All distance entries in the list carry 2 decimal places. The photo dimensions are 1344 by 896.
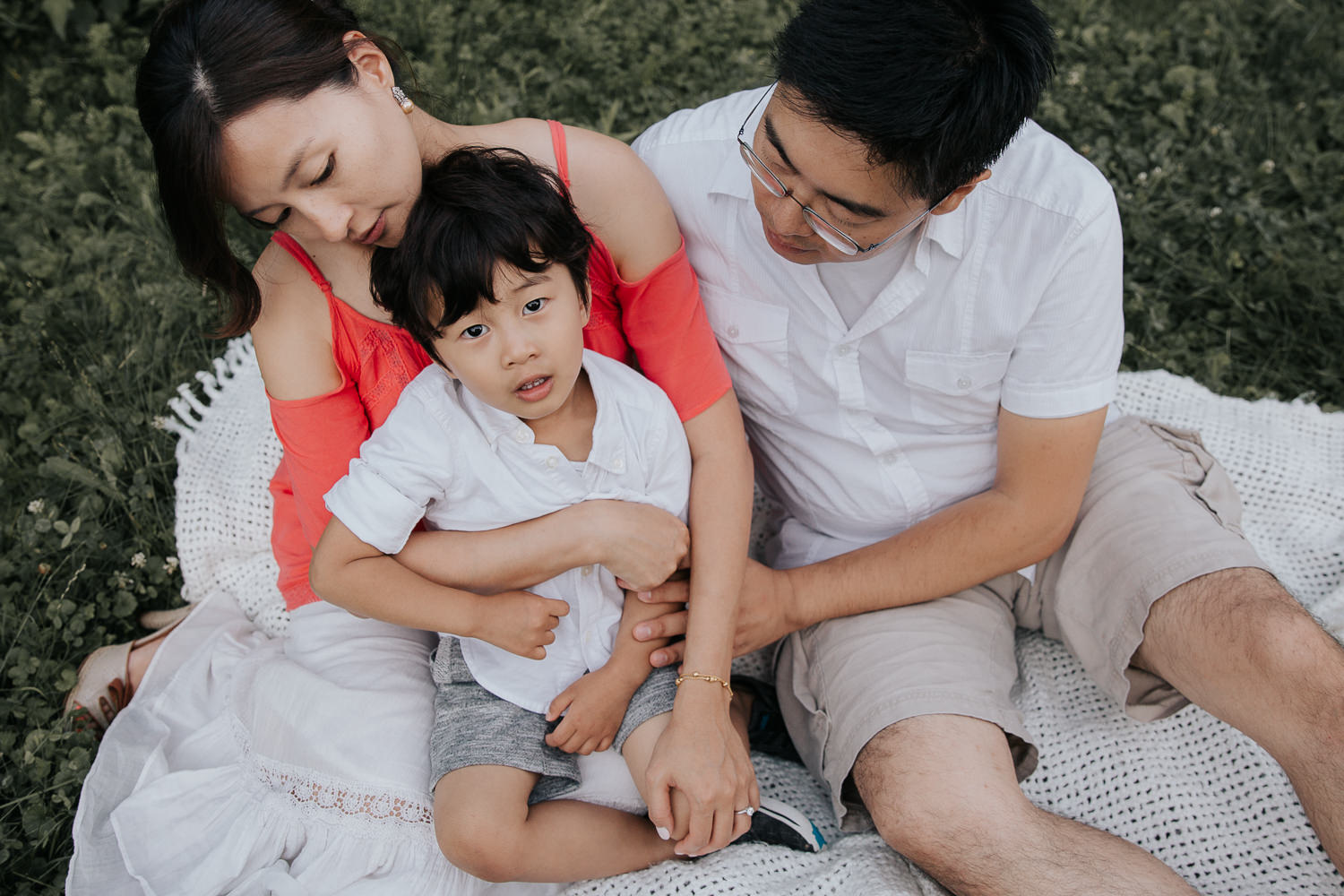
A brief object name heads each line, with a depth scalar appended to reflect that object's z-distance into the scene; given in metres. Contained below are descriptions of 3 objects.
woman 1.80
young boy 1.91
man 1.86
